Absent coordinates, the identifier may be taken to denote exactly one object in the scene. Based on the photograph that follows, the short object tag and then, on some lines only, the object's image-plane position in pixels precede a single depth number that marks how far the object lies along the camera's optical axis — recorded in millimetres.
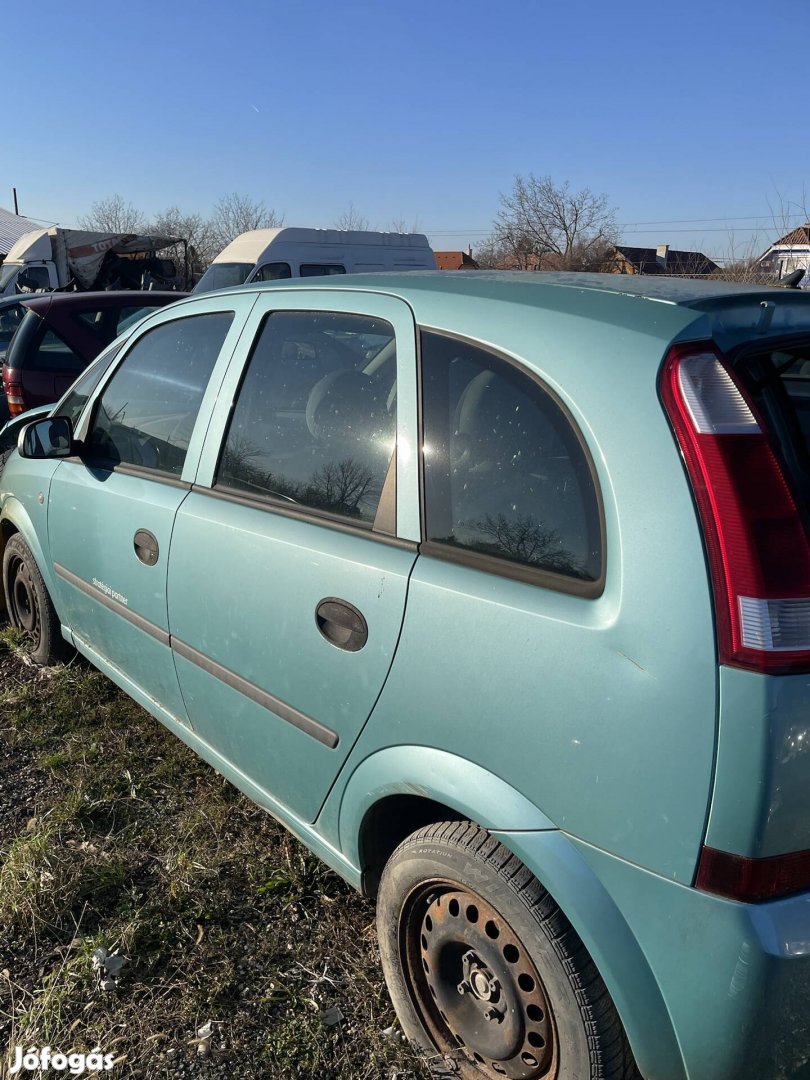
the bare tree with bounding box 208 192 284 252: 48312
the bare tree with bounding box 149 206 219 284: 48031
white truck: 24078
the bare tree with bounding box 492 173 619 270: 32062
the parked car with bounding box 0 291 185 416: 7555
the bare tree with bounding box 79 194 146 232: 55969
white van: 15477
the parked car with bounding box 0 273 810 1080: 1401
